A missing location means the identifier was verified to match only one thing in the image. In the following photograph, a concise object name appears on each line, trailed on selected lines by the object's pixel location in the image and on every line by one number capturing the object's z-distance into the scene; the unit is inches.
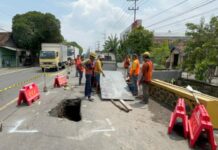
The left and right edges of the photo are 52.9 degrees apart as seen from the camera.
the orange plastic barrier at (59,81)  515.9
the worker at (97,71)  416.8
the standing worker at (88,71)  360.2
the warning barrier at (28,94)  322.5
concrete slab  374.6
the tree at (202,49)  470.3
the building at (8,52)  1330.0
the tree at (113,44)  2071.2
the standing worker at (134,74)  399.5
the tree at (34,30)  1421.0
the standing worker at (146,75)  342.6
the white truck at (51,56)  1017.5
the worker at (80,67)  580.4
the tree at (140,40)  1314.0
